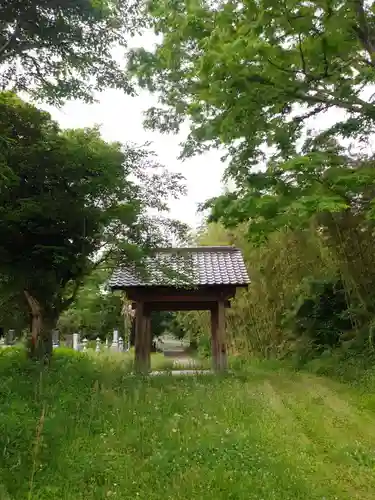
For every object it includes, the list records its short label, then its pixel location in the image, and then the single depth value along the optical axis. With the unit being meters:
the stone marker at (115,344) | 17.73
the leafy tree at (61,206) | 6.96
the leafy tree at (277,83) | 4.48
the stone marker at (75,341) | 16.18
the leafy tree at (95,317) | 22.71
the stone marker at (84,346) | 15.81
